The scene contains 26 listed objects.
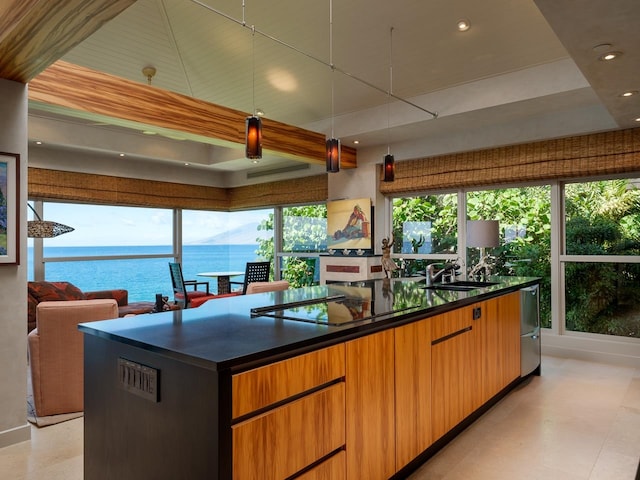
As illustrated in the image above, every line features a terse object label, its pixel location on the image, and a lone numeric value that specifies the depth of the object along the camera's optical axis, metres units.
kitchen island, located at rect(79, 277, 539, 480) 1.50
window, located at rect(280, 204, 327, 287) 7.59
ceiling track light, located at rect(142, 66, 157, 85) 4.71
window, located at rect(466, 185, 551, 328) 5.14
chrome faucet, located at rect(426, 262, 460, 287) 3.72
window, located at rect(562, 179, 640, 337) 4.62
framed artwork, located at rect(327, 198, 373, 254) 6.21
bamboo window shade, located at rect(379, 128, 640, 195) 4.41
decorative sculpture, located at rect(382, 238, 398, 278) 4.31
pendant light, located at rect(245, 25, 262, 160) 2.65
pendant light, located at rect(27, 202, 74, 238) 4.61
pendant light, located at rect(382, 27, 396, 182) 3.63
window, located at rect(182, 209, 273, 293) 8.65
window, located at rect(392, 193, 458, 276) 5.87
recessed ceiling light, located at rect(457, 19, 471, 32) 3.55
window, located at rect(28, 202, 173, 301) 6.89
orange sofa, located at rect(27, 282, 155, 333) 5.32
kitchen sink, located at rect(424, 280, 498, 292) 3.55
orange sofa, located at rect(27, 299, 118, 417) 3.23
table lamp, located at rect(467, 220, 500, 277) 4.39
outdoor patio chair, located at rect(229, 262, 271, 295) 6.80
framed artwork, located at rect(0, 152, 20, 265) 2.86
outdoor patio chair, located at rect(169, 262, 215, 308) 6.27
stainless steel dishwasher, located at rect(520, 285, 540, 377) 3.88
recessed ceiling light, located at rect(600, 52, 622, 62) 2.72
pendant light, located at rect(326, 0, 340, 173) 3.13
